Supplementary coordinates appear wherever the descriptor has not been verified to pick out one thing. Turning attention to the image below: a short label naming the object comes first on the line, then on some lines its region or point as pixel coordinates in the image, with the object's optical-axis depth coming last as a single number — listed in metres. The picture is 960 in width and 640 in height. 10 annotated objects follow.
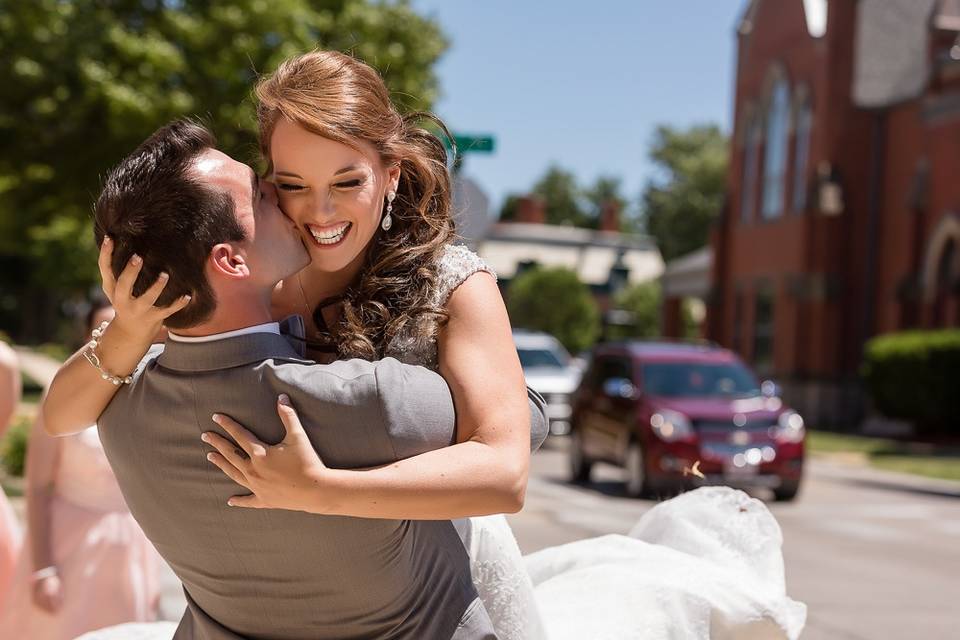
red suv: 14.59
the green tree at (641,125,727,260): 62.28
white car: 23.41
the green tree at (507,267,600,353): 46.47
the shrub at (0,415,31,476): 13.01
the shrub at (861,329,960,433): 24.38
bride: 1.93
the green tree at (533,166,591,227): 71.00
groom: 1.90
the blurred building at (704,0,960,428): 27.89
